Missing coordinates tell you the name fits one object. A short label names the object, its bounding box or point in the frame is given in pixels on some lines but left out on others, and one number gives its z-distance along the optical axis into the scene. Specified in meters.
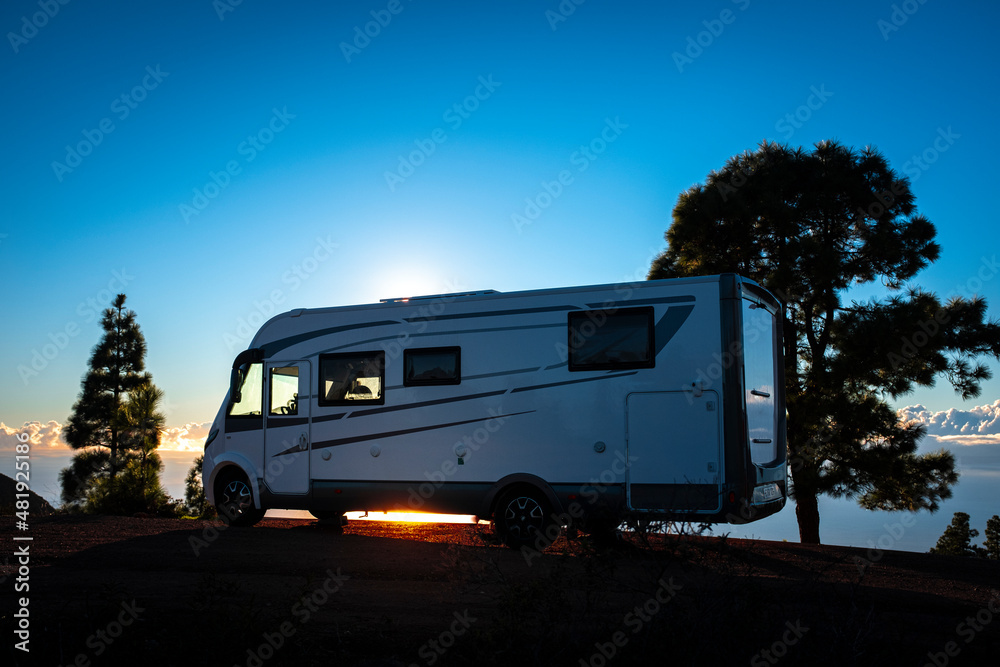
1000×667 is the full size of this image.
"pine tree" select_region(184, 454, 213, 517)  18.81
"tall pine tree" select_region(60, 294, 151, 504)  22.86
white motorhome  8.20
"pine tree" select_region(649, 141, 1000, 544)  13.39
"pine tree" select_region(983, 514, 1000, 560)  21.35
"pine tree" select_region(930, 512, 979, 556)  21.05
